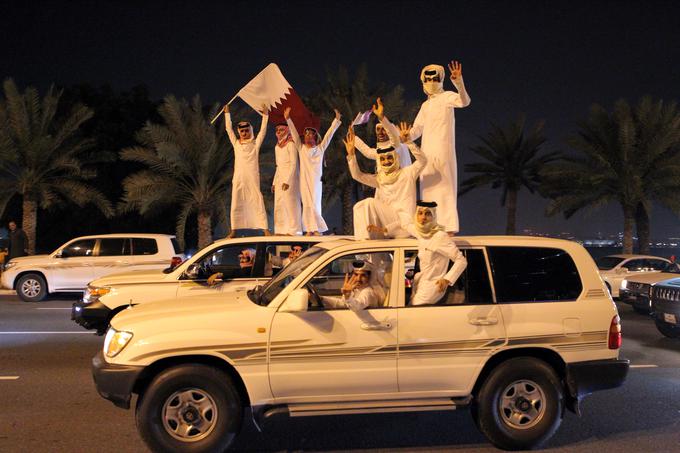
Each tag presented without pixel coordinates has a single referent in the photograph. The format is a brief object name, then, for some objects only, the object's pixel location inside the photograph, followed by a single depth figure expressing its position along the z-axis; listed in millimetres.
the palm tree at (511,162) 27844
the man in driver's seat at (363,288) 5445
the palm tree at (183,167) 21719
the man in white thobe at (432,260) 5431
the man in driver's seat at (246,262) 8797
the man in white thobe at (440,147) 8992
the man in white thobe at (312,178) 13117
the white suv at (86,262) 15242
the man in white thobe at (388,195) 6984
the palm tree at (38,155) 21188
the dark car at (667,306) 10492
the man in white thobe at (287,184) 13328
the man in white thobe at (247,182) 13172
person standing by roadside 18797
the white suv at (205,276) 8609
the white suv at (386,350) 5133
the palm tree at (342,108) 23053
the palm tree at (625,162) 22234
